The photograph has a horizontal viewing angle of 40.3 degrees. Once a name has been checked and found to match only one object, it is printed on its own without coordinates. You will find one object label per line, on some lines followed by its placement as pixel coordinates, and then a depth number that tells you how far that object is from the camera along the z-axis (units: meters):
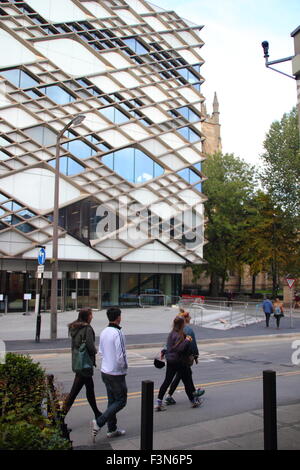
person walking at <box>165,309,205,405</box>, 7.55
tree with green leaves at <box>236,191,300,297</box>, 41.81
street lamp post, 16.47
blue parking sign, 16.68
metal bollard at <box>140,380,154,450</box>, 4.34
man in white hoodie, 5.73
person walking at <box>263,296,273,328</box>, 22.52
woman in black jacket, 7.28
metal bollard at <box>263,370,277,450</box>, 4.68
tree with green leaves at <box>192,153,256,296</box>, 41.88
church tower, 68.15
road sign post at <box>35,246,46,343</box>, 15.77
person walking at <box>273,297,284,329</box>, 21.98
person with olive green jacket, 6.15
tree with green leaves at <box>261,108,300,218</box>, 38.44
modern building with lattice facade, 28.66
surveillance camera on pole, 8.59
